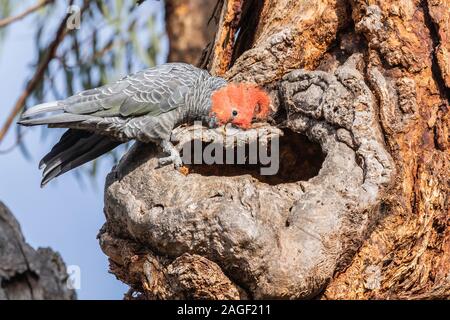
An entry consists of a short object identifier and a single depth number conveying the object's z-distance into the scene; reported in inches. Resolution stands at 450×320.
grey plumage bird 127.7
